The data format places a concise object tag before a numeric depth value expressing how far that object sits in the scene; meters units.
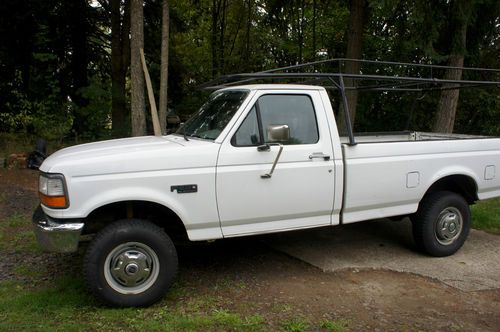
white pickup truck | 4.20
